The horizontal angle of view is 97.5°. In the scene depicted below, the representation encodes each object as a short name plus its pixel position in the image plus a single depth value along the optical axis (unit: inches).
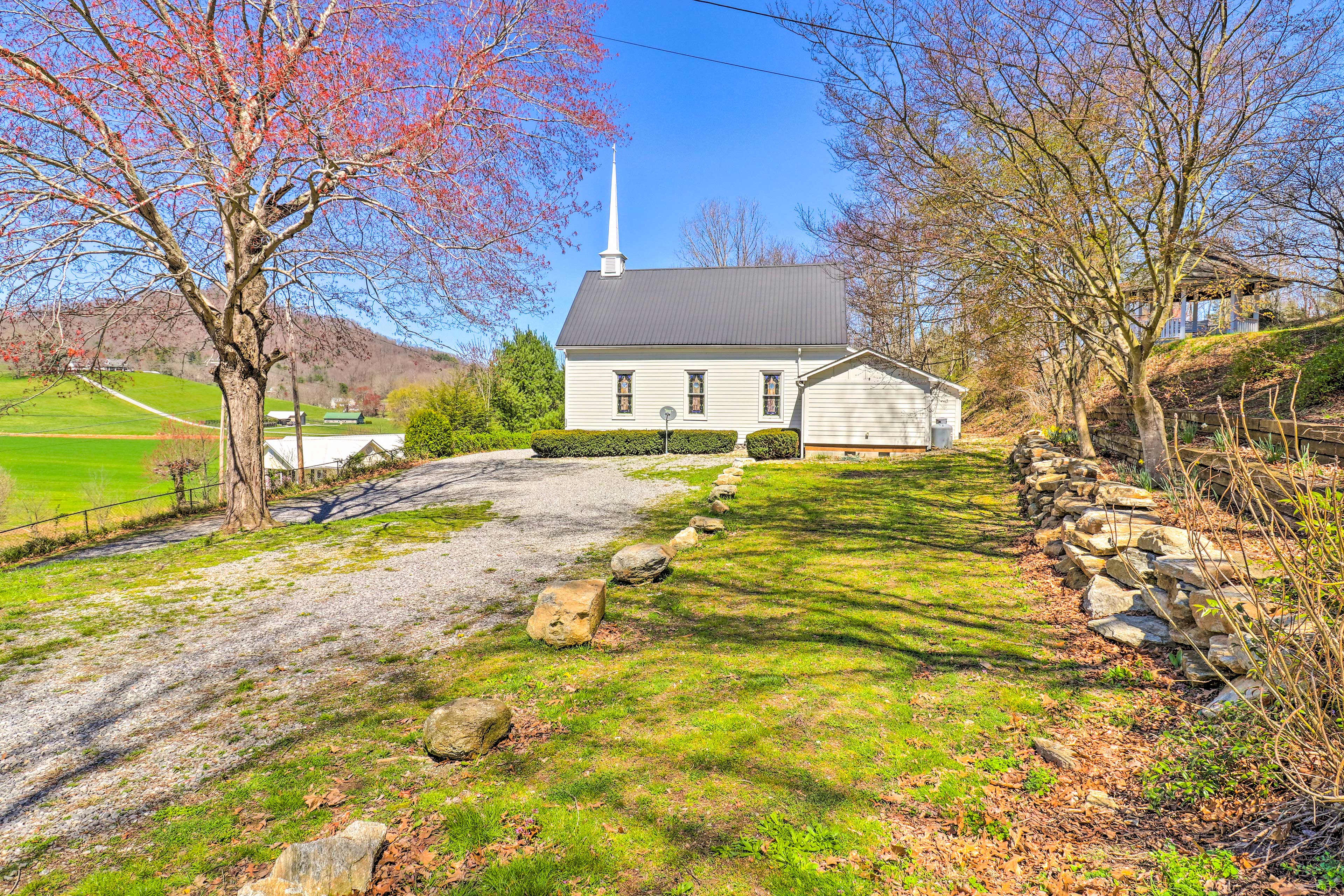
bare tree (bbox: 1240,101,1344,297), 296.5
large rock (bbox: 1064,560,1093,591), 214.5
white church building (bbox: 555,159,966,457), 870.4
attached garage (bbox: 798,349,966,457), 739.4
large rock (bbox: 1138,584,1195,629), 156.2
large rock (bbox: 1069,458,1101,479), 302.2
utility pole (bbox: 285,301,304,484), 439.5
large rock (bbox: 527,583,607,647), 188.5
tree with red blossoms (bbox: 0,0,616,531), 273.9
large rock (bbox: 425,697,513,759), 128.6
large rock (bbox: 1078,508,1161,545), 208.5
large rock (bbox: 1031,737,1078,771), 120.0
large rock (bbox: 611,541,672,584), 246.5
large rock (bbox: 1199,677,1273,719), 115.0
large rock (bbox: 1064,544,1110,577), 209.3
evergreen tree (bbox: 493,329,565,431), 1112.8
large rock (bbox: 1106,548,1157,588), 186.9
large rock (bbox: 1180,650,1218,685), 137.8
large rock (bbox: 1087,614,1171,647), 164.9
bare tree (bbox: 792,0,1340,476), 236.1
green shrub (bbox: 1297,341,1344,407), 342.0
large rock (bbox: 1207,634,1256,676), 125.5
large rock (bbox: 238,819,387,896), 90.4
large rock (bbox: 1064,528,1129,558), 208.2
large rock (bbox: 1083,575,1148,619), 182.1
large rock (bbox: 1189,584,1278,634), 122.5
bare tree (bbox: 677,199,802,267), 1488.7
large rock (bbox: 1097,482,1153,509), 237.1
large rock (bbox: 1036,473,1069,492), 322.0
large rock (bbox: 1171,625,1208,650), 144.3
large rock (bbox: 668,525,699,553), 305.1
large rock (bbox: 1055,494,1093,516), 249.8
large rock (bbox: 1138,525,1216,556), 182.4
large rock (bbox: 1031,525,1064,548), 263.6
